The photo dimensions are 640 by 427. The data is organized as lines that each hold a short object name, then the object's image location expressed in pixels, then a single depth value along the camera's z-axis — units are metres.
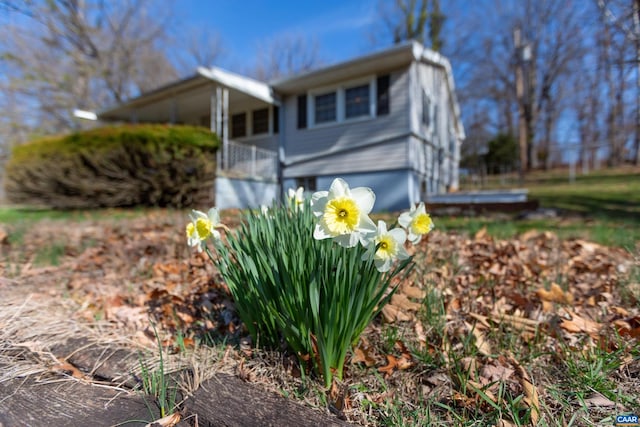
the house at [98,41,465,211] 9.09
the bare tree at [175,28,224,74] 24.34
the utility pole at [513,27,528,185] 19.50
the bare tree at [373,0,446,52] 18.81
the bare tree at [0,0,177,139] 16.23
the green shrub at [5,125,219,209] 8.30
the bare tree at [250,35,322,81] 25.47
